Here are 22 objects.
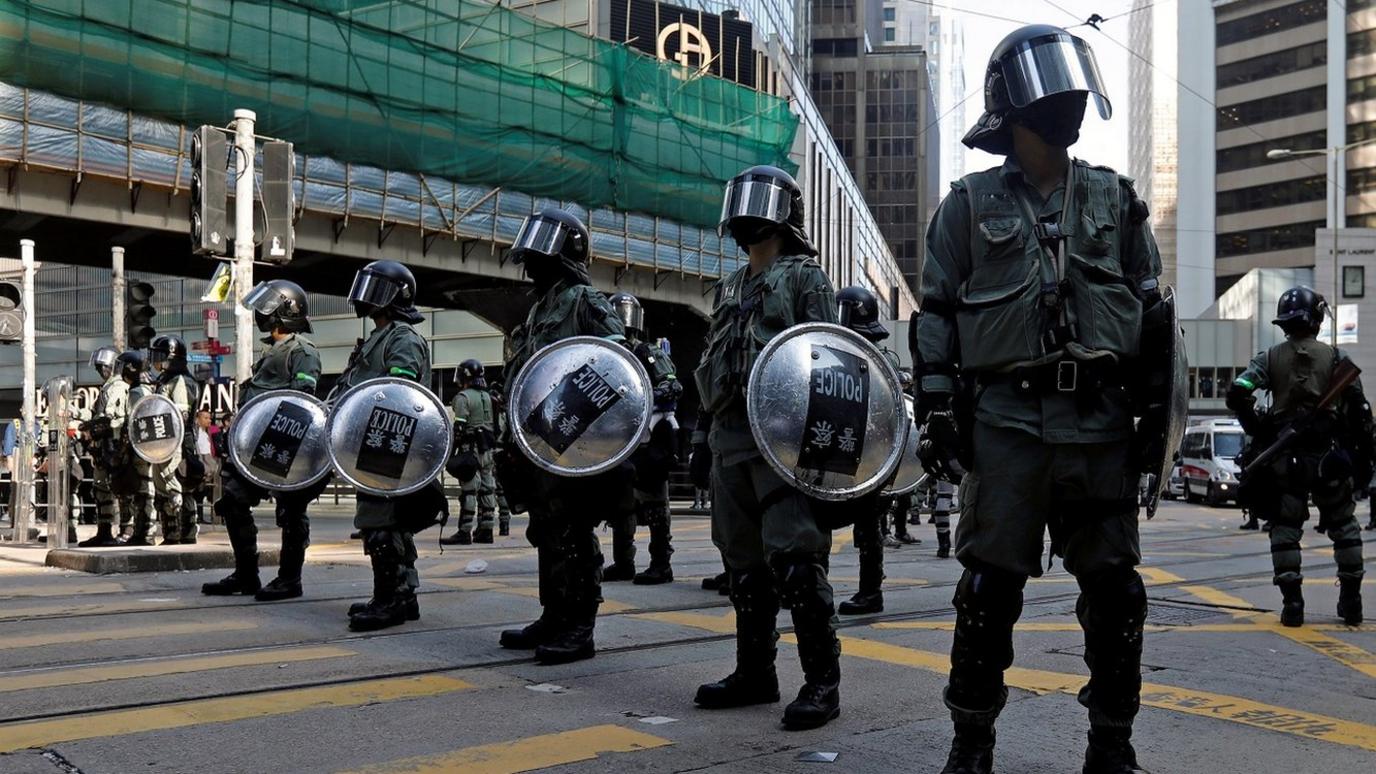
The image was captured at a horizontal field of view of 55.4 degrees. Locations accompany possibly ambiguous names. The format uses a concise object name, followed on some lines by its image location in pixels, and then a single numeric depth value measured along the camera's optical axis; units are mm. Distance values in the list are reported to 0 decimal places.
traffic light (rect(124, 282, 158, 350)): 16814
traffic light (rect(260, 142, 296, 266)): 14562
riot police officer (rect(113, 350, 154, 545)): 11791
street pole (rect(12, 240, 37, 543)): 13141
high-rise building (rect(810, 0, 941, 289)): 107812
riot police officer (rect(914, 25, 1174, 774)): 3443
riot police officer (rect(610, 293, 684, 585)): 5723
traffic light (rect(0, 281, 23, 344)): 13352
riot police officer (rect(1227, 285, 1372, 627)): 7023
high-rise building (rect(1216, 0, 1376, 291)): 74875
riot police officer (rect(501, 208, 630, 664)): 5602
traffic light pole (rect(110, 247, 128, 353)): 25406
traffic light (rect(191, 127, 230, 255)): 13758
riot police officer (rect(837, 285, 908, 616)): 7320
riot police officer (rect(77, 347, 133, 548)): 11898
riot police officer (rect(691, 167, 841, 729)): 4359
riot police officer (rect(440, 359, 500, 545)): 13633
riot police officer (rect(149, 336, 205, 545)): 11719
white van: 27375
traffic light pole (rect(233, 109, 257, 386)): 13641
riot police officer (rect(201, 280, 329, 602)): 7805
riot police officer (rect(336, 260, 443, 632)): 6523
